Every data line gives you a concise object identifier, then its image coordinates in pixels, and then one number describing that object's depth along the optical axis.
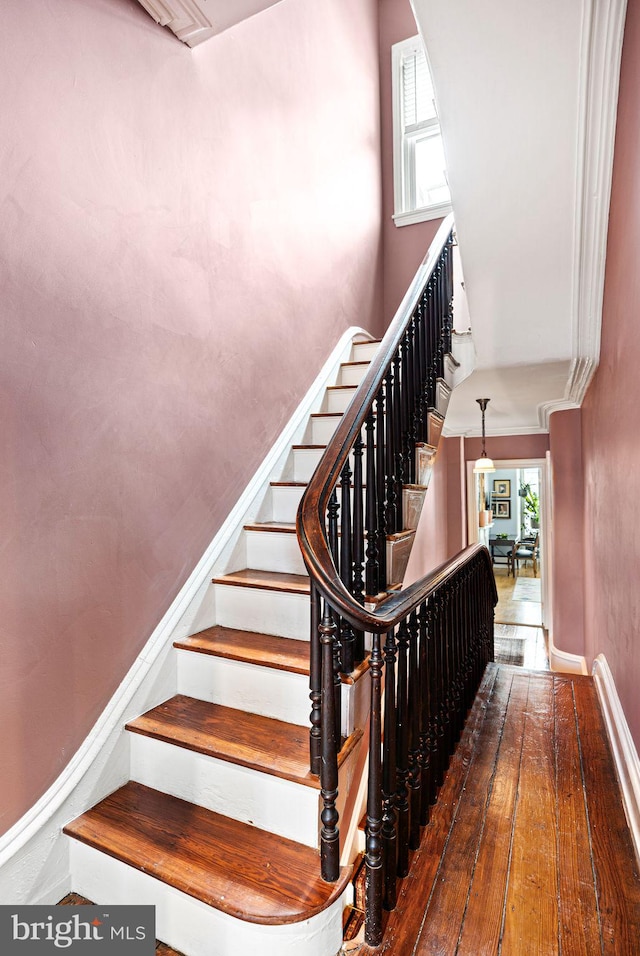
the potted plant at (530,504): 11.49
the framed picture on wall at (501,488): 12.14
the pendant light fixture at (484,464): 5.57
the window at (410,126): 4.55
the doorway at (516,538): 6.01
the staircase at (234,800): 1.30
